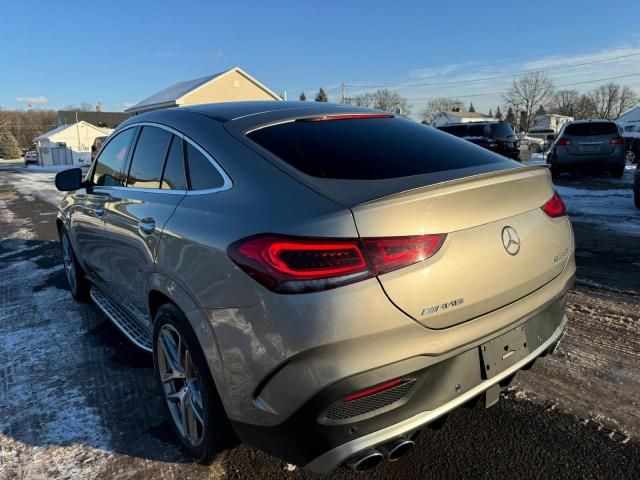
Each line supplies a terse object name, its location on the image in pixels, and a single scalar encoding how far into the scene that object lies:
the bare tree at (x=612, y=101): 91.81
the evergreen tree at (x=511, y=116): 85.61
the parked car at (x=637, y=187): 8.36
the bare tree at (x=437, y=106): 98.25
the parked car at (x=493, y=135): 16.16
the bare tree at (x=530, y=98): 79.75
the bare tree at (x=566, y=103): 91.12
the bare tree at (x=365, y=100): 68.24
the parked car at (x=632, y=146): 20.80
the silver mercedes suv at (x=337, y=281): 1.72
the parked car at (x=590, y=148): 12.96
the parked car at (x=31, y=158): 58.93
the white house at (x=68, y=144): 58.78
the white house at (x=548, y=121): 79.75
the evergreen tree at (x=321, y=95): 91.79
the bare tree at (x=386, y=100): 86.72
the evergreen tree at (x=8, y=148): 72.31
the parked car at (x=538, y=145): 31.98
